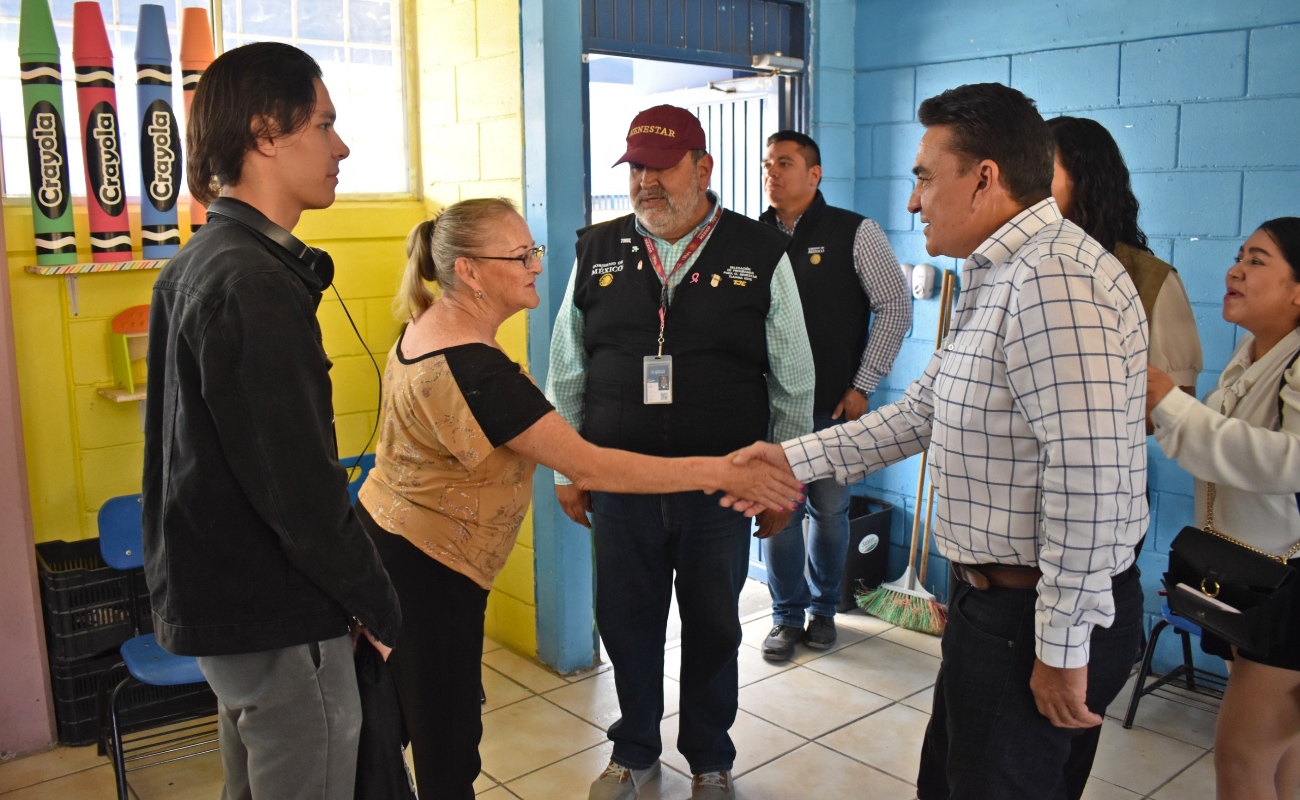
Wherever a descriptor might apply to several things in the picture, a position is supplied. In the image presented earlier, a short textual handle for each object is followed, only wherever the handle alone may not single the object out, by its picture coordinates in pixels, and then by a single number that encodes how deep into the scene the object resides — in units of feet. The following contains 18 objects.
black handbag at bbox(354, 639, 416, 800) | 6.16
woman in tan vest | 8.40
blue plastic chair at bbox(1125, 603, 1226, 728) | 11.09
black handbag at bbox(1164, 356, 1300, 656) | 6.90
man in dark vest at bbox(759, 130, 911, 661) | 12.69
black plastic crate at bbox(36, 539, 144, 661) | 10.75
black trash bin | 14.42
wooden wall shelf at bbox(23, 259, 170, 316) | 10.56
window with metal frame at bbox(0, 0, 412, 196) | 11.35
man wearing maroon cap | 9.29
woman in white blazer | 7.12
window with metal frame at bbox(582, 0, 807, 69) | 12.32
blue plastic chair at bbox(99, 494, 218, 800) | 9.36
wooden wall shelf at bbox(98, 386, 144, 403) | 10.99
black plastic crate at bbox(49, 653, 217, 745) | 10.85
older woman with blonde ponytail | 7.04
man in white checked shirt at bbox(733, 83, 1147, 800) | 5.41
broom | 13.80
